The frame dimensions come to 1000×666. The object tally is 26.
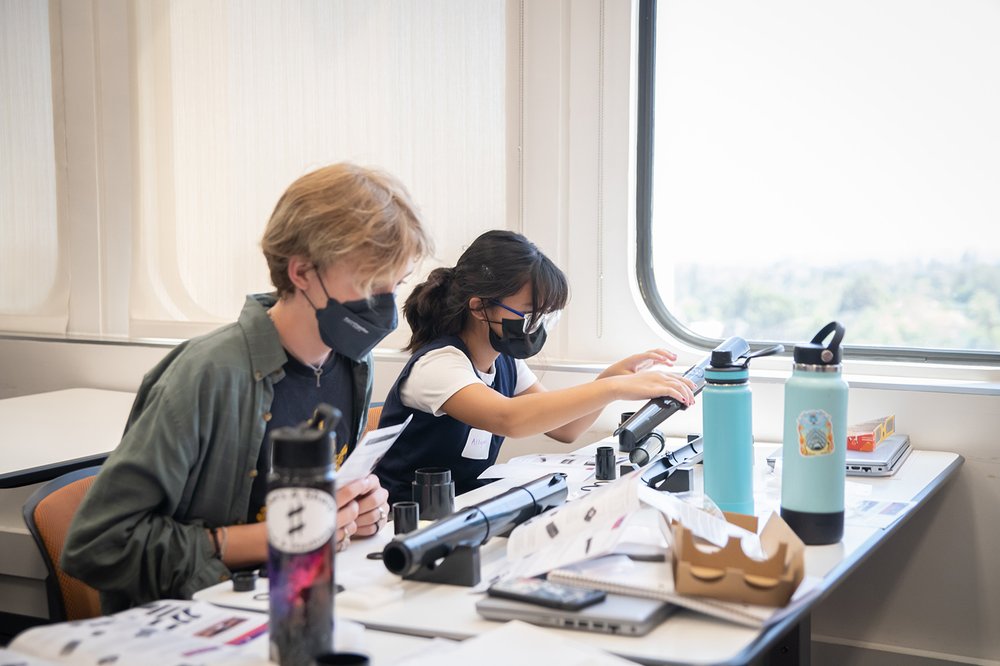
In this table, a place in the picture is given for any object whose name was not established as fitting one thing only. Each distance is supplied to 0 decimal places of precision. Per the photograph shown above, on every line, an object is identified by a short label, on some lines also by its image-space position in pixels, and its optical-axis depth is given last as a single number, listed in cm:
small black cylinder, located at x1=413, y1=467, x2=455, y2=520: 167
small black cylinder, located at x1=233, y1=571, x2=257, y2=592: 133
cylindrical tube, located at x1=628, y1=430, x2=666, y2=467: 208
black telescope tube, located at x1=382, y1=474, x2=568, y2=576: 131
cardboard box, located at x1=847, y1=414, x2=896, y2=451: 221
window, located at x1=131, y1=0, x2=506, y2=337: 310
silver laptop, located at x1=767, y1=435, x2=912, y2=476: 207
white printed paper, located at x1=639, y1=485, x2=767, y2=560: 132
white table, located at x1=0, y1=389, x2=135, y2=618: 247
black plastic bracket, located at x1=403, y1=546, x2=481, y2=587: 132
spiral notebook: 115
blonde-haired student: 146
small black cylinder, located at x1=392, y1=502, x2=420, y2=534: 157
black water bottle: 97
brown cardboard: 116
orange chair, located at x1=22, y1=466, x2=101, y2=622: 168
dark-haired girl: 212
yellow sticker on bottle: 143
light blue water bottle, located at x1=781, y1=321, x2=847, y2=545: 143
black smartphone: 117
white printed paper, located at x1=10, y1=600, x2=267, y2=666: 106
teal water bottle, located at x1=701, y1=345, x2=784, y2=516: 152
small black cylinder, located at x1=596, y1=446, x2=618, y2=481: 202
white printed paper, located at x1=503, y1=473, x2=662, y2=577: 131
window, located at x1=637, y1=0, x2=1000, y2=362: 267
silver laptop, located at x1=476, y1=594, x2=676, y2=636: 114
